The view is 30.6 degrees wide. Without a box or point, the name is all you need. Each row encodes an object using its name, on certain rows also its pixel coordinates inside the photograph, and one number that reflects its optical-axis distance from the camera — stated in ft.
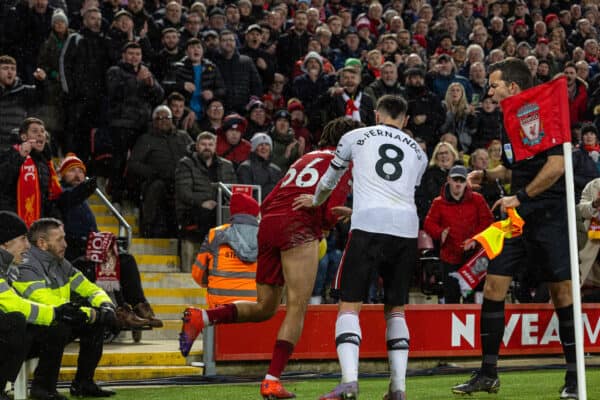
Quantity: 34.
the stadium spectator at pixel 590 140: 49.93
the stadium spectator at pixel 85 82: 47.85
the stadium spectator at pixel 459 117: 55.98
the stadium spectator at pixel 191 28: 54.39
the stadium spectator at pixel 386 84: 54.49
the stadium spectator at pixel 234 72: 53.16
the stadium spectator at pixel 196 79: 50.93
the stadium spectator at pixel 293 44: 58.29
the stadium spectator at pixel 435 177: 47.62
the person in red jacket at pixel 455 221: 43.06
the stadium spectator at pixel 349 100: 52.21
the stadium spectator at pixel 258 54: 55.88
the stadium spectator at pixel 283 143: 50.41
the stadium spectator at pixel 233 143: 49.44
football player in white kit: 24.07
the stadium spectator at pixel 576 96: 63.72
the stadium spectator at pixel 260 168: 48.14
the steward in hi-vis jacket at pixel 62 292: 27.89
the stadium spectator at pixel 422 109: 54.24
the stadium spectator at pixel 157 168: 46.73
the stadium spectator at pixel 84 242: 37.06
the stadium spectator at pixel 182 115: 49.11
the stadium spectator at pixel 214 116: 50.52
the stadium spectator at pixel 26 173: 36.09
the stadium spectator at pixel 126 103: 47.26
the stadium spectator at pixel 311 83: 54.24
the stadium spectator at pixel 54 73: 47.42
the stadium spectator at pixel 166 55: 51.98
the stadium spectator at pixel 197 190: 45.85
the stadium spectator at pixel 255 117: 51.97
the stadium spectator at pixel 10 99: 43.09
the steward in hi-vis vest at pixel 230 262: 34.65
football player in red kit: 26.91
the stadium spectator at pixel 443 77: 59.26
